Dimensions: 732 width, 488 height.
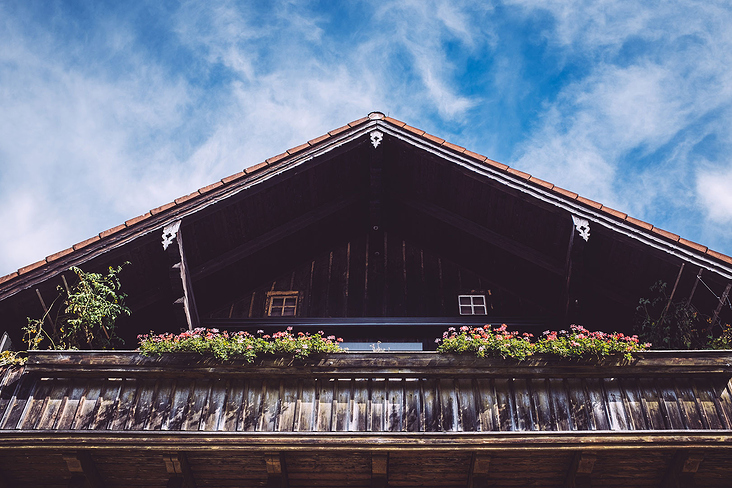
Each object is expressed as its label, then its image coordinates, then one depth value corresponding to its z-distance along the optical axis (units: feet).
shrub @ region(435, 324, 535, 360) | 26.07
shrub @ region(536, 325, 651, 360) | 25.79
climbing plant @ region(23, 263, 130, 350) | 29.73
